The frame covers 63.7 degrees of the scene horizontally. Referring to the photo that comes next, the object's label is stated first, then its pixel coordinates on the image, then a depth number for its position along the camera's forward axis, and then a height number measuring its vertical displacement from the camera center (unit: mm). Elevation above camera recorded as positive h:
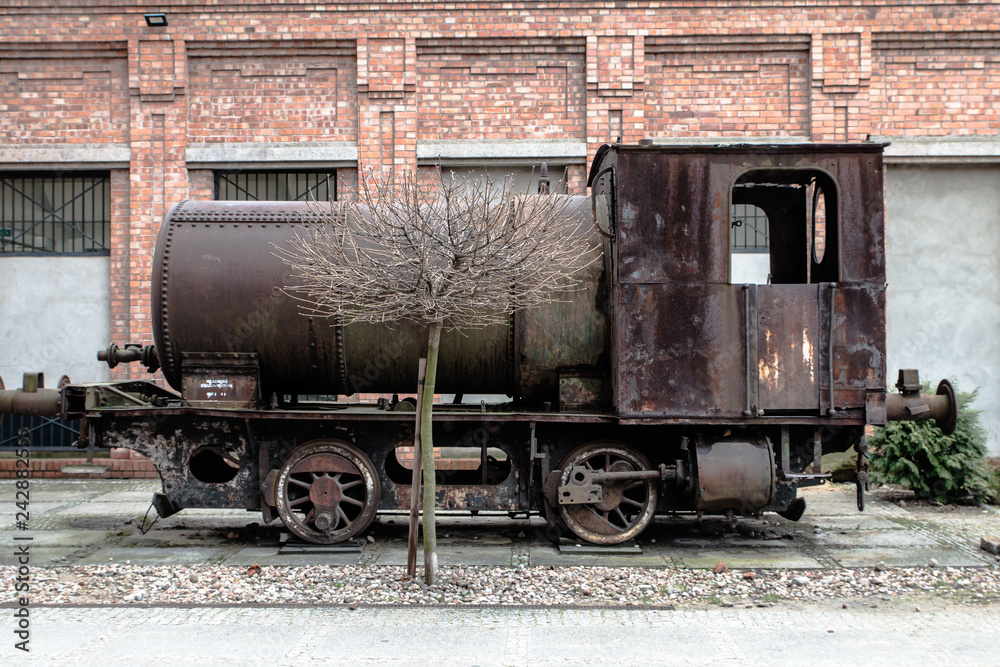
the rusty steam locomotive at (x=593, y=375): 6758 -273
